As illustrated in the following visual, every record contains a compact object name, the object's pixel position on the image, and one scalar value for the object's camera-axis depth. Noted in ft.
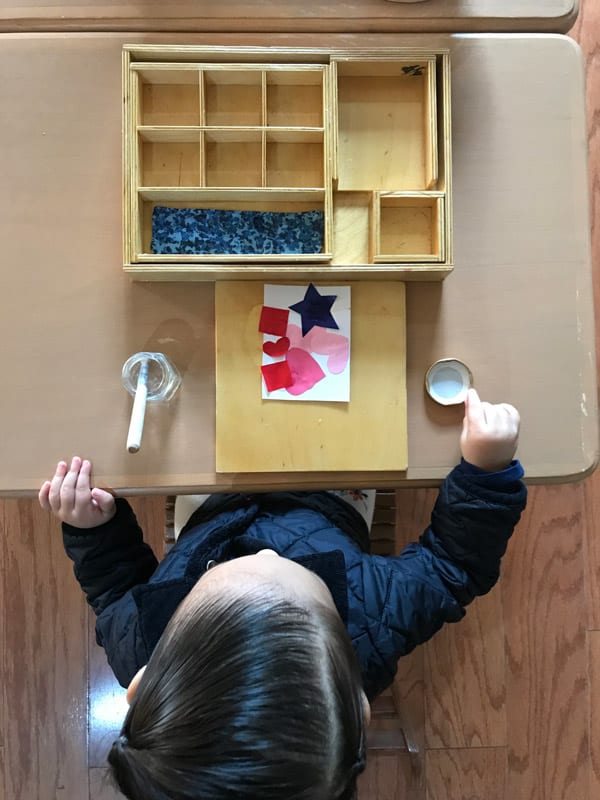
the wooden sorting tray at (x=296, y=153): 2.39
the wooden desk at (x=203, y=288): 2.53
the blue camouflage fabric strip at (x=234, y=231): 2.54
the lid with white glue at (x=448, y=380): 2.56
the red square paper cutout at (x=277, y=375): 2.52
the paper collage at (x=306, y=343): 2.52
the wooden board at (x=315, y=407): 2.51
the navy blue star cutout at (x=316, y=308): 2.54
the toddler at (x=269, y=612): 1.65
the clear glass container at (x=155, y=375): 2.48
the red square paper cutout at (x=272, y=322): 2.53
